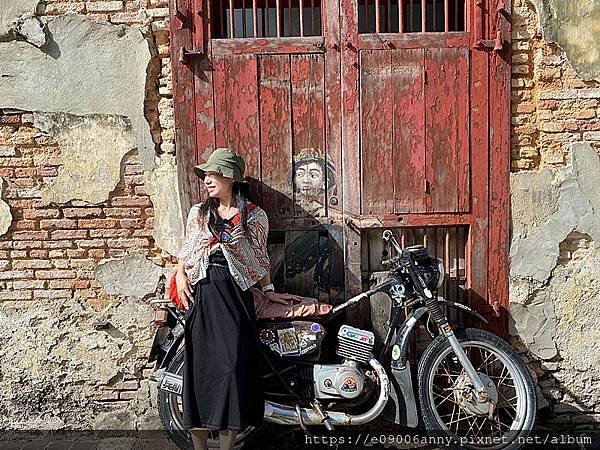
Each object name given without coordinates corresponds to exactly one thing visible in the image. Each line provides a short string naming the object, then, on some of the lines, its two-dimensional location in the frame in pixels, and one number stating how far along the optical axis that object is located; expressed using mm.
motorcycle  4164
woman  3908
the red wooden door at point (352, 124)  4398
